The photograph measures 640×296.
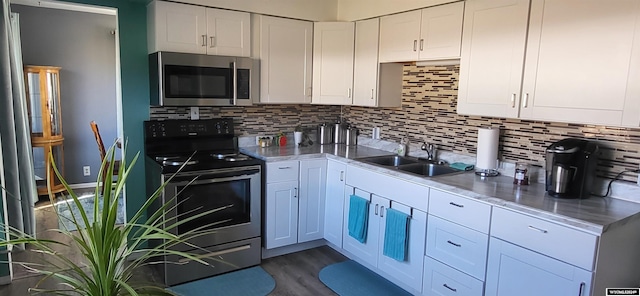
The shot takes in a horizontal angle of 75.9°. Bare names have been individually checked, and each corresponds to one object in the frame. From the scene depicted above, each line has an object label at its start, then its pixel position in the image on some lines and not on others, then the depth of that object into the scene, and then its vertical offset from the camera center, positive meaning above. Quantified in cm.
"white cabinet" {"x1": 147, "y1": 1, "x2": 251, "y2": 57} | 306 +53
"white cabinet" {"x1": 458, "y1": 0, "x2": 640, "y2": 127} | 199 +26
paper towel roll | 274 -27
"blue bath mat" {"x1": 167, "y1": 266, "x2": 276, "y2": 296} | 291 -137
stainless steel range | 299 -68
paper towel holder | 277 -45
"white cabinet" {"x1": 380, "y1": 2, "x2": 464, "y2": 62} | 278 +51
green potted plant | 102 -38
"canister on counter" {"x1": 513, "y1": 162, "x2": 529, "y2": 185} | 257 -43
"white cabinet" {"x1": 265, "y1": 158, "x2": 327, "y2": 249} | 335 -85
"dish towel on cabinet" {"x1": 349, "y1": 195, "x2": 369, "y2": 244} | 312 -89
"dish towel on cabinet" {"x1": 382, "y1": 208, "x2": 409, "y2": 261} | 279 -91
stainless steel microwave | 307 +14
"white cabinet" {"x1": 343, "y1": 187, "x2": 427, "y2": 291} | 273 -104
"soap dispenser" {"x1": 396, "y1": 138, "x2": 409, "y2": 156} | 350 -38
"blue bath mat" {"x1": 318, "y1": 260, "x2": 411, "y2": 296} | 296 -135
